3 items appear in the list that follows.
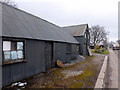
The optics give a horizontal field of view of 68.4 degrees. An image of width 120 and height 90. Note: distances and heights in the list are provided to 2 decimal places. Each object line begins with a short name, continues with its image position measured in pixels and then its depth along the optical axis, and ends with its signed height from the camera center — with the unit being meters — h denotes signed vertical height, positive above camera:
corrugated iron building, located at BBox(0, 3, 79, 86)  5.34 -0.08
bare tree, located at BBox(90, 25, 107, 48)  43.50 +5.38
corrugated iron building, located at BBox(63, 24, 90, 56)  19.30 +2.15
